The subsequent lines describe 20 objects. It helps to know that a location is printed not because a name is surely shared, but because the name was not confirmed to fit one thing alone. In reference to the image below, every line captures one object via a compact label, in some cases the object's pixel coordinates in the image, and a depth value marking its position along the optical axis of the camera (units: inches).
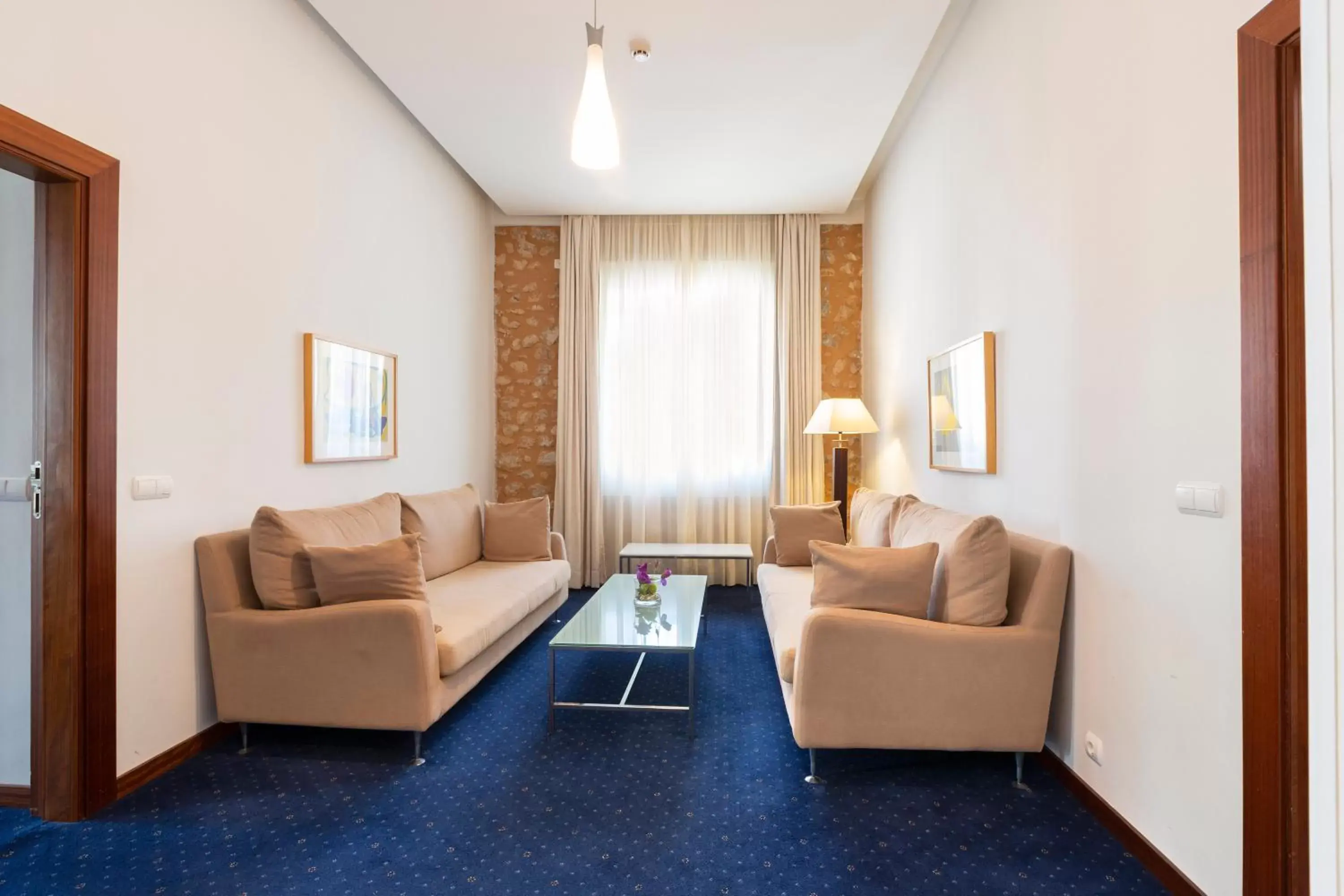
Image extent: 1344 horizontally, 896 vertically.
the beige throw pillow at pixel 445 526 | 148.5
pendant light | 87.9
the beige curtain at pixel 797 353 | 210.5
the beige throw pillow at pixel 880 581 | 91.9
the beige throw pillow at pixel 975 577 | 90.7
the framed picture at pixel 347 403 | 126.6
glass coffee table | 107.2
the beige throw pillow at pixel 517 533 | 170.4
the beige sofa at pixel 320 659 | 96.6
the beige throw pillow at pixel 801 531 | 164.6
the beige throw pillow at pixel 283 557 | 100.3
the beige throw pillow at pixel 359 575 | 101.0
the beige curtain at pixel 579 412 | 213.3
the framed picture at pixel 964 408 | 114.1
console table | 188.1
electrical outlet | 84.2
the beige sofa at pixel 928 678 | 88.3
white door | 86.0
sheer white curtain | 214.1
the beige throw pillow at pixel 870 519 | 135.2
